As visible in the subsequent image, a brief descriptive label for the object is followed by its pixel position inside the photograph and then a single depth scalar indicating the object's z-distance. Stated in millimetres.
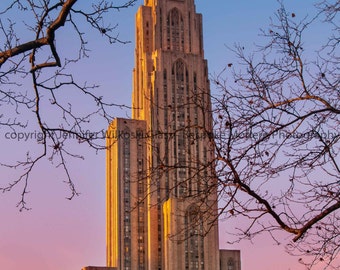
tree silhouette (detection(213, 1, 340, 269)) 13612
